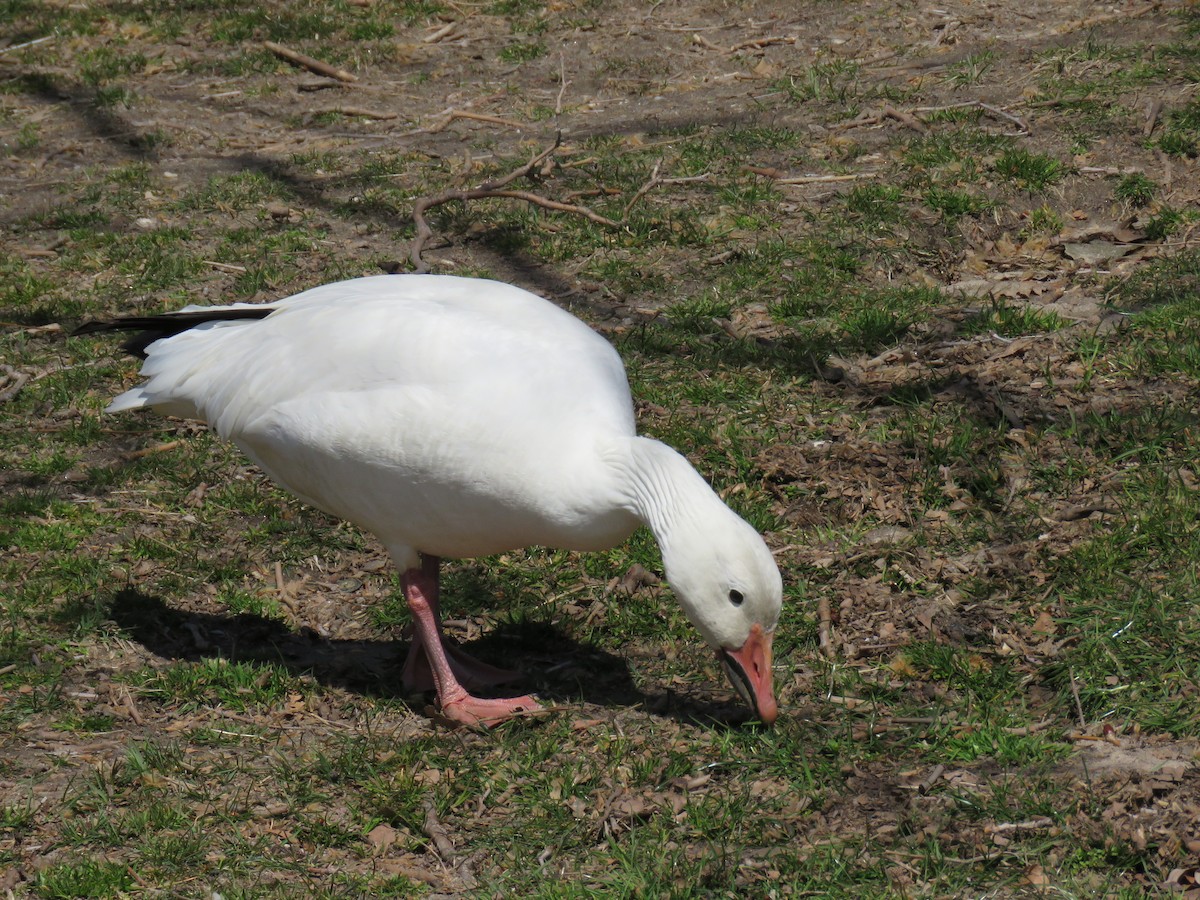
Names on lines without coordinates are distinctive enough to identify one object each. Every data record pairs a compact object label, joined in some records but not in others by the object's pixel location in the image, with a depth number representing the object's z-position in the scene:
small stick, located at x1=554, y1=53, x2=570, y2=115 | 18.83
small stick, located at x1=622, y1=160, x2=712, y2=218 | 15.15
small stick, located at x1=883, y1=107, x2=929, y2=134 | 16.11
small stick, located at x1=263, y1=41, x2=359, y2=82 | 20.23
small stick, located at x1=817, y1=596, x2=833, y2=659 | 8.70
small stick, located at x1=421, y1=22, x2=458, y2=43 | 21.36
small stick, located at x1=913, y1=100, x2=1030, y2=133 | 15.55
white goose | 7.46
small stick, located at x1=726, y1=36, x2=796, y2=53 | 20.02
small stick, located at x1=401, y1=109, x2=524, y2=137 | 18.30
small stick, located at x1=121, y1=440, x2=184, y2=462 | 11.59
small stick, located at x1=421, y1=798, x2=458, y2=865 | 7.30
